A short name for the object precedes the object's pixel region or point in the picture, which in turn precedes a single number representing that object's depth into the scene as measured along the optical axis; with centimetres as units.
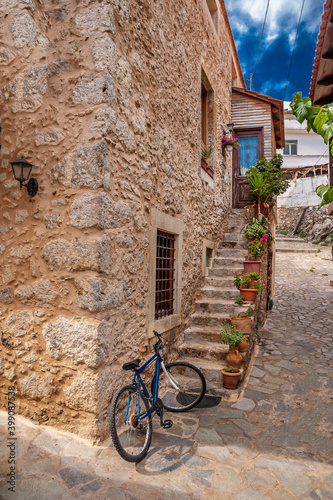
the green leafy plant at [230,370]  423
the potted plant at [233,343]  437
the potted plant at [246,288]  564
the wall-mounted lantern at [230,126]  854
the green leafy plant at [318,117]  223
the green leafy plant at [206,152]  692
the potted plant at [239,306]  539
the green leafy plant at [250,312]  517
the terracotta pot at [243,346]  461
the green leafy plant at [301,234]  2242
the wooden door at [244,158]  996
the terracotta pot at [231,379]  415
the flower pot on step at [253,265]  634
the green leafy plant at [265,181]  810
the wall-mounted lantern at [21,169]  295
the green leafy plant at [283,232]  2374
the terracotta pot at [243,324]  494
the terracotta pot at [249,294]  563
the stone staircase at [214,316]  455
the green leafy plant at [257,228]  724
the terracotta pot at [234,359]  436
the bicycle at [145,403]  271
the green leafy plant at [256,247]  666
